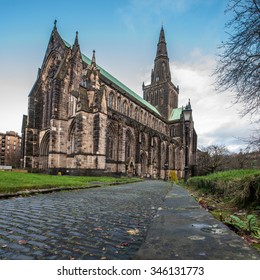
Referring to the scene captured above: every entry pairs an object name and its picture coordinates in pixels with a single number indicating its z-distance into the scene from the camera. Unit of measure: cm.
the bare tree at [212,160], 2692
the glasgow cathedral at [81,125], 2059
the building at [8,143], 8897
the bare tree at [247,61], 539
